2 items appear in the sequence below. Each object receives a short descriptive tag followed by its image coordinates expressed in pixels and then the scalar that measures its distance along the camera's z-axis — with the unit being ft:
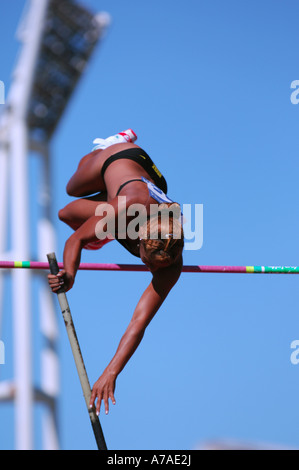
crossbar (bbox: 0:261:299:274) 51.11
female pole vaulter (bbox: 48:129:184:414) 39.47
